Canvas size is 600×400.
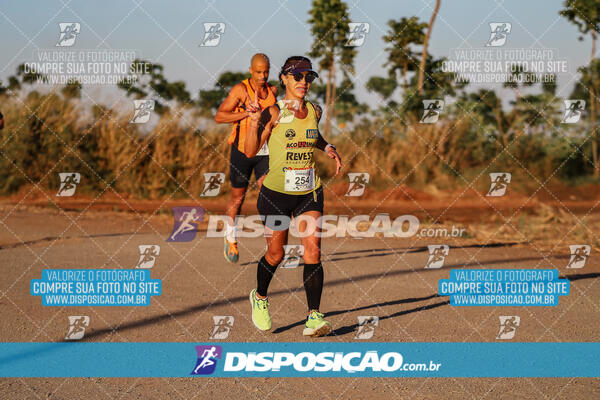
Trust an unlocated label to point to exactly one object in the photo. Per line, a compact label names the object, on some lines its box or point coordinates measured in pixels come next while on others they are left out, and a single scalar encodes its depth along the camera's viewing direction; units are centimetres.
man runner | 650
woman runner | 519
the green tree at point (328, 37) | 2228
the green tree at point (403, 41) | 2316
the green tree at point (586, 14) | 2194
